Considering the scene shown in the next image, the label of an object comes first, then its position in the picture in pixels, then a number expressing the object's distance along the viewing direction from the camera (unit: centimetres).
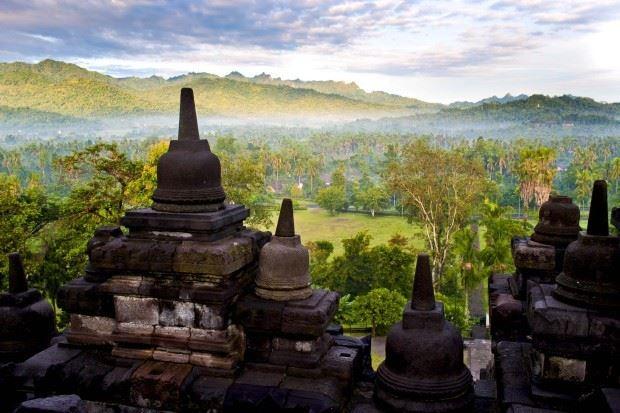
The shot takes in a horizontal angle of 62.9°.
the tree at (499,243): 2634
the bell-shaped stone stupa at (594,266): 368
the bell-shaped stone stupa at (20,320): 529
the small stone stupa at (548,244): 534
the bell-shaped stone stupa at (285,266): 459
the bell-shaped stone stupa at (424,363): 388
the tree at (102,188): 1775
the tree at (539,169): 3966
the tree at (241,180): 2758
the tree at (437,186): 2805
